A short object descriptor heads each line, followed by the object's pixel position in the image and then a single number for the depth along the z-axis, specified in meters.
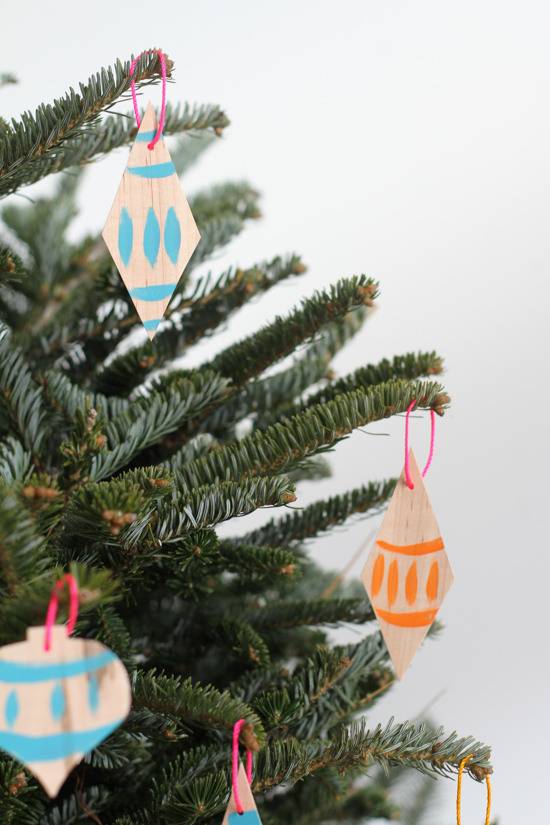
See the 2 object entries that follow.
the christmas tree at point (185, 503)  0.84
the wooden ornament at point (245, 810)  0.85
